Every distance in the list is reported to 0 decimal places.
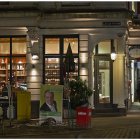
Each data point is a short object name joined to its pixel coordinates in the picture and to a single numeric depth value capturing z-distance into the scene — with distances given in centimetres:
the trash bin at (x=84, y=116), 2219
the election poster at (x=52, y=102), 2217
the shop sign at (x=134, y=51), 3416
